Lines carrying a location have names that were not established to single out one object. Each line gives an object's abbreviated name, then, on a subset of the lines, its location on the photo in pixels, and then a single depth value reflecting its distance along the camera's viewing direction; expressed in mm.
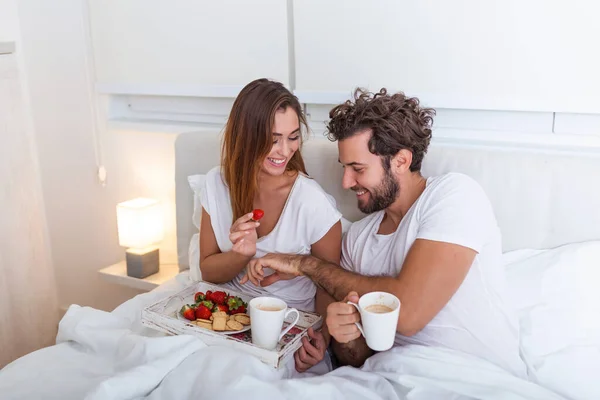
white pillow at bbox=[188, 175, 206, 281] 2119
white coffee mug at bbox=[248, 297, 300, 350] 1460
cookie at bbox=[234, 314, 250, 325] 1649
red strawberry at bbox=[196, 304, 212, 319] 1658
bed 1393
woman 1771
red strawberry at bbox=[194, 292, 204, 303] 1754
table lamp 2523
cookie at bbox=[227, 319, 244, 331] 1611
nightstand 2534
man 1493
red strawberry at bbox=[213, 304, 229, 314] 1695
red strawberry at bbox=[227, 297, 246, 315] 1705
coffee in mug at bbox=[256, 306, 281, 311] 1507
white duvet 1364
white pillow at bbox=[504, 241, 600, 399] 1536
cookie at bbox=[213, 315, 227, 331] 1605
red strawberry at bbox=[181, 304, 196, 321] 1669
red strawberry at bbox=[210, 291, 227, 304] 1746
